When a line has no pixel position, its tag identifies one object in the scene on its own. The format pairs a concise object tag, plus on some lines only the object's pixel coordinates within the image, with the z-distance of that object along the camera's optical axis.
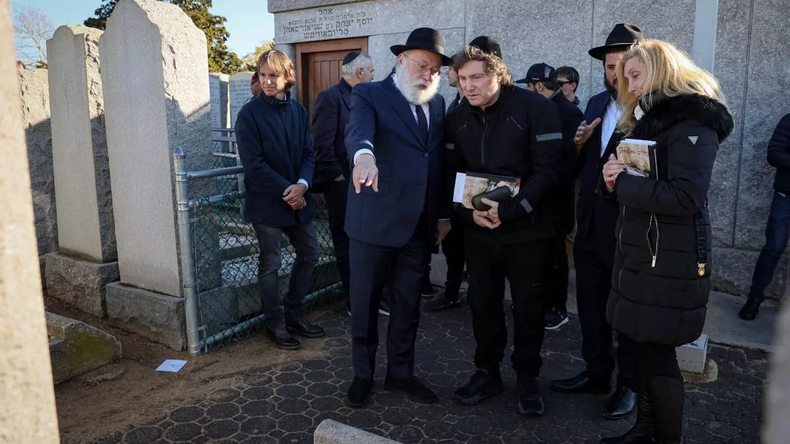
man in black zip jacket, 3.18
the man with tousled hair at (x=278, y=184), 4.19
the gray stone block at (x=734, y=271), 5.41
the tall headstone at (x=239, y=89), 11.11
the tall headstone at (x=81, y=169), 4.82
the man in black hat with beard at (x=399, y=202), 3.32
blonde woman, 2.51
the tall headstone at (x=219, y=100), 11.57
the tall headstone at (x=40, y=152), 5.97
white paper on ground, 4.09
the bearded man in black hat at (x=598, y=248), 3.36
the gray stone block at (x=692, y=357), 3.88
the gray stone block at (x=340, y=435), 1.61
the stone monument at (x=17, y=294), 0.91
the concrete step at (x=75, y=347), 3.86
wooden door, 8.27
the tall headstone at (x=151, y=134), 4.20
